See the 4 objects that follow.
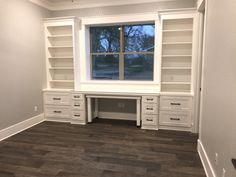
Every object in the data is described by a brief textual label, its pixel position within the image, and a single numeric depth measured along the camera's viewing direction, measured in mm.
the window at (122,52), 4738
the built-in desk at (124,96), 4195
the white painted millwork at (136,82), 4055
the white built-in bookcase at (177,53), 4152
